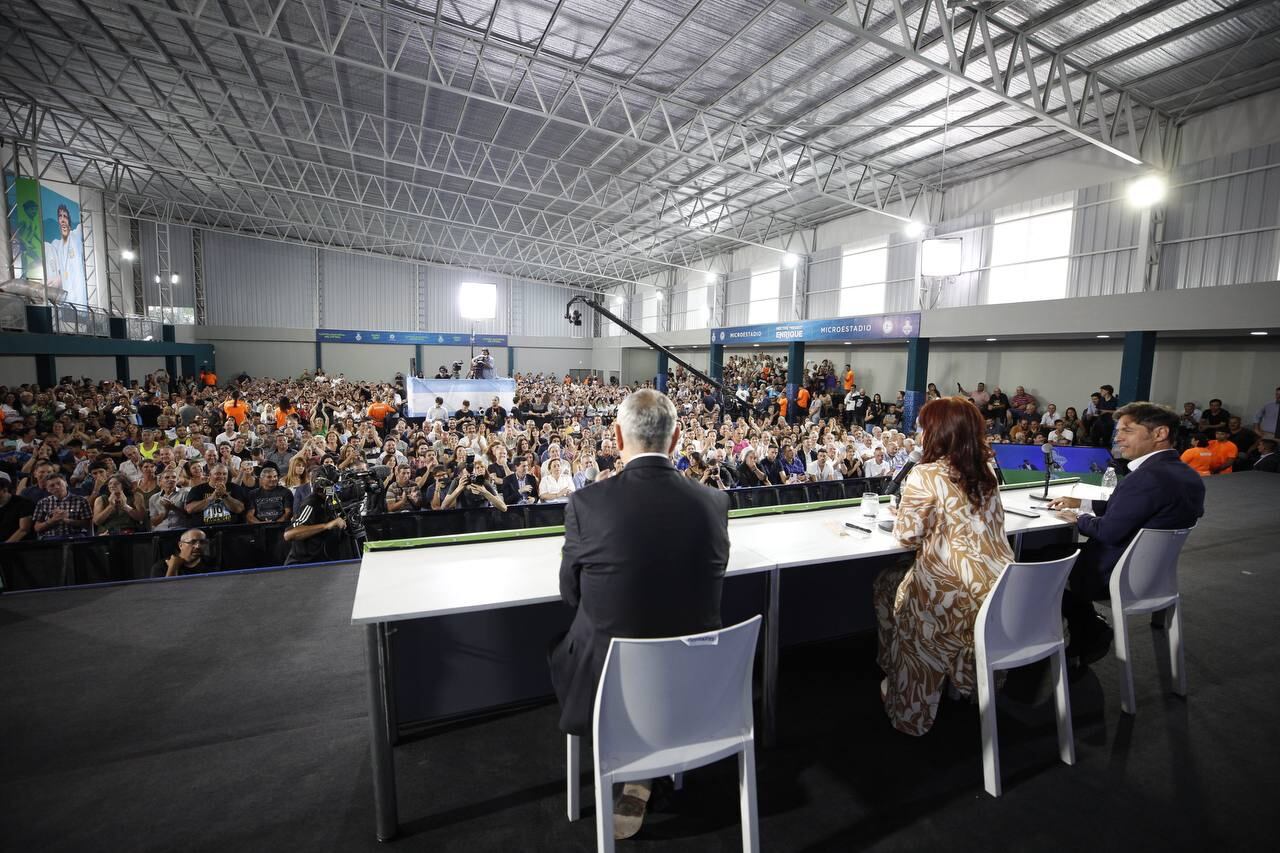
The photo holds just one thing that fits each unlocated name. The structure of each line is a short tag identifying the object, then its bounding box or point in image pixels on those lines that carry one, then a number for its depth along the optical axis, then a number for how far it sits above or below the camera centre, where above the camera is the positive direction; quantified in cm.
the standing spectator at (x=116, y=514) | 469 -126
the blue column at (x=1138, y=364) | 962 +45
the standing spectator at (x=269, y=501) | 482 -116
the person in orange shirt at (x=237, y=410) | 1049 -85
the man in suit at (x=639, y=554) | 161 -51
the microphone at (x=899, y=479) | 276 -53
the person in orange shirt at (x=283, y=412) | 978 -87
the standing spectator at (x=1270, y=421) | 921 -44
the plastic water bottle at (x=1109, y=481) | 359 -59
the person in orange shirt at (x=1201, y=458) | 845 -99
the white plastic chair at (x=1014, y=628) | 211 -93
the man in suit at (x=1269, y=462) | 824 -100
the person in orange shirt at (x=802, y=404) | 1536 -63
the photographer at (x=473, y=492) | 522 -111
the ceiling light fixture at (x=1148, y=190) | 1009 +358
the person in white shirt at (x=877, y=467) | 735 -109
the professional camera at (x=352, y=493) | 455 -108
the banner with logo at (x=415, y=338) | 2428 +140
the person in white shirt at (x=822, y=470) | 714 -112
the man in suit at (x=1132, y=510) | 255 -54
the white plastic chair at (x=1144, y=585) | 253 -89
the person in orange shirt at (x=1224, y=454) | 850 -92
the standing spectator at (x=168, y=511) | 462 -121
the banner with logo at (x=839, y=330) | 1347 +138
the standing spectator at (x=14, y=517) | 448 -126
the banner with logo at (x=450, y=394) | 1302 -53
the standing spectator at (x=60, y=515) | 454 -125
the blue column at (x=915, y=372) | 1335 +28
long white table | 188 -78
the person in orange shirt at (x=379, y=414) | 1100 -88
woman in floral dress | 227 -65
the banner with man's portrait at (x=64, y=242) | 1326 +297
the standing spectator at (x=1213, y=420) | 927 -47
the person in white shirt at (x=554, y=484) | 596 -117
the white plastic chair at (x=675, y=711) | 154 -95
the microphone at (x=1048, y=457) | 336 -42
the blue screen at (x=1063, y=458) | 809 -105
